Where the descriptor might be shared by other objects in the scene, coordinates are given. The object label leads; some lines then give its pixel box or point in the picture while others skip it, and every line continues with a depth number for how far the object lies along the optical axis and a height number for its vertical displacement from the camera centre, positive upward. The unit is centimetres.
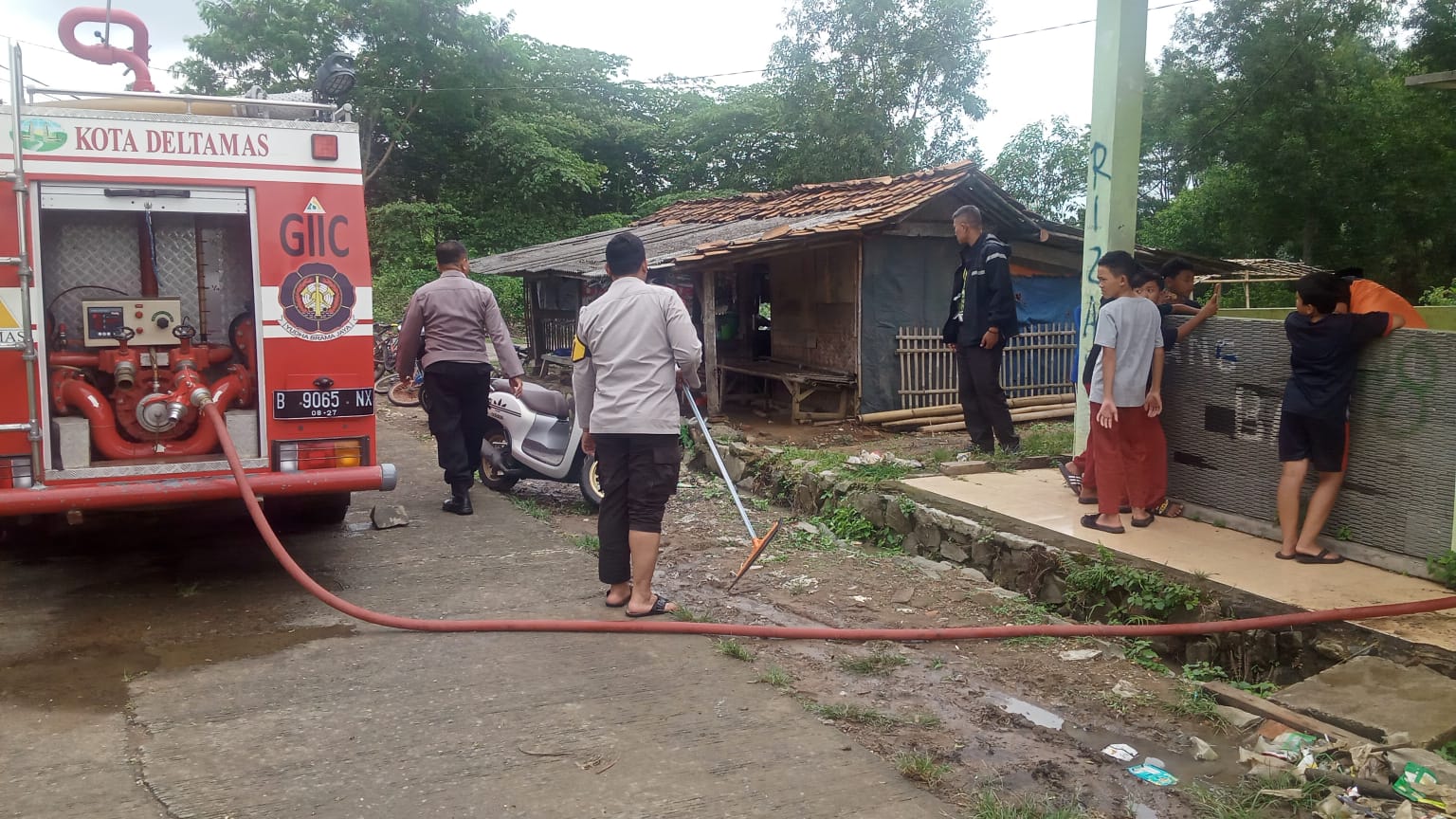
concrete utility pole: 622 +130
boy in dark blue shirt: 472 -29
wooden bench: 1088 -54
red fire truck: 457 +16
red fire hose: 439 -130
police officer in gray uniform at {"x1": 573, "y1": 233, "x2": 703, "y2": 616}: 459 -30
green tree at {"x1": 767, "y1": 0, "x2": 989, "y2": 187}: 2347 +606
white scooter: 734 -79
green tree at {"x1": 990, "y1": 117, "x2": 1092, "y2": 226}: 2888 +468
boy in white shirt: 555 -27
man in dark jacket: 734 +6
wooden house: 1060 +68
